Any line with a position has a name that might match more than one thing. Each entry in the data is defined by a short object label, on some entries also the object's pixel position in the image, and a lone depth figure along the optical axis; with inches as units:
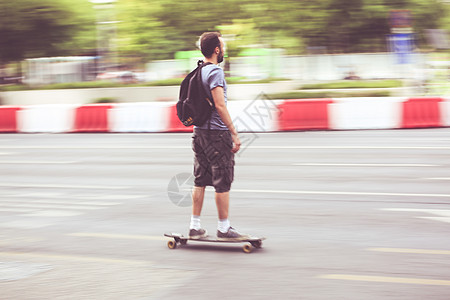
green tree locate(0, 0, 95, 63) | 1336.1
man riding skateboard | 219.5
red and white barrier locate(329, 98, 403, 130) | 656.4
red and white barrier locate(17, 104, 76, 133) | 770.2
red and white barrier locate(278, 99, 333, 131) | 661.9
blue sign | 729.0
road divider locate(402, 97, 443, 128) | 644.7
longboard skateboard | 222.7
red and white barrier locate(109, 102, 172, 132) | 722.2
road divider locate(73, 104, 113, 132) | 749.9
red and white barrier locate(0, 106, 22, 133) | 810.2
